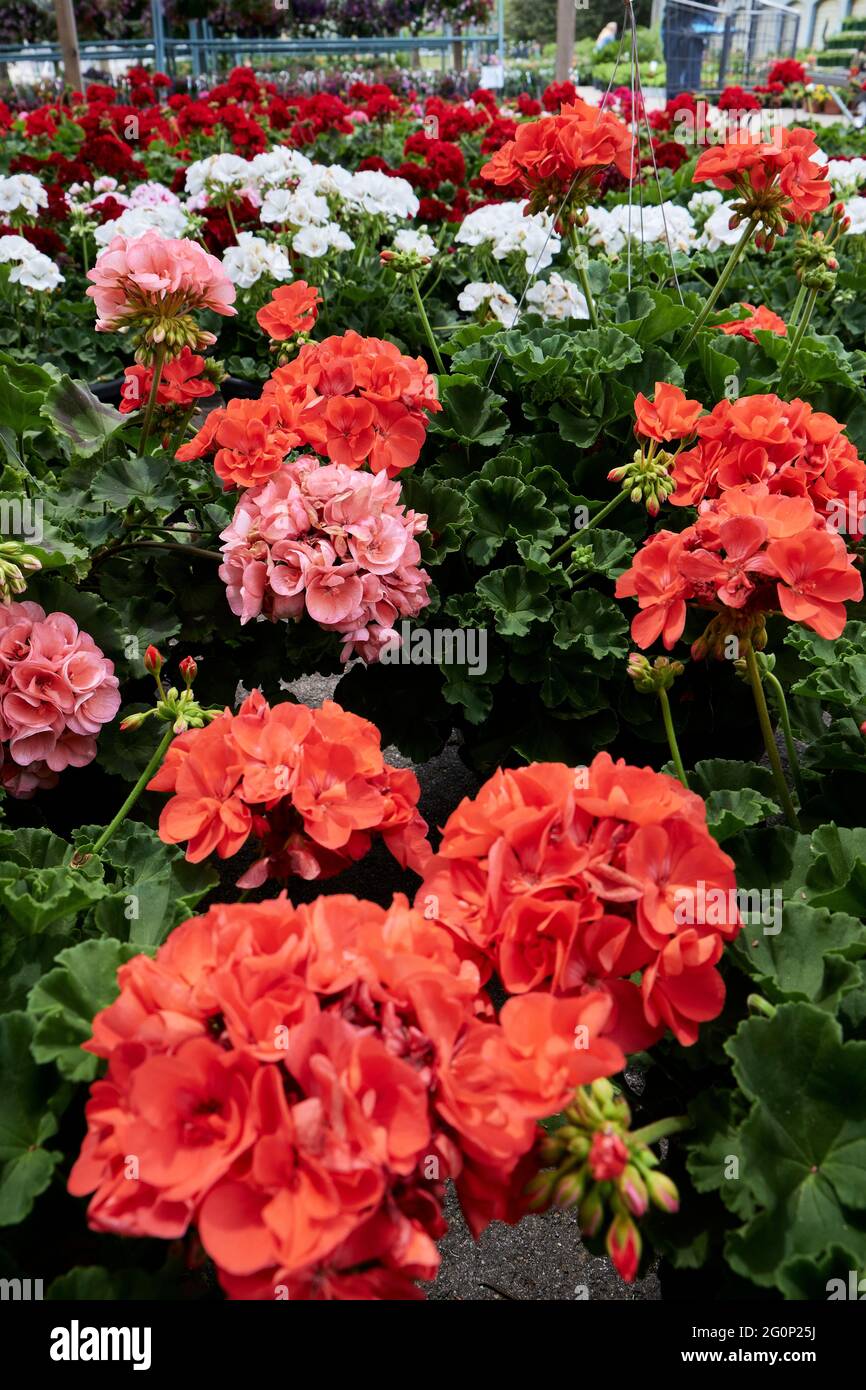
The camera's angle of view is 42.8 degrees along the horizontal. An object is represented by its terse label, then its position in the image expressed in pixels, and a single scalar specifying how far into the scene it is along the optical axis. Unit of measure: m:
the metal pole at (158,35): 11.38
